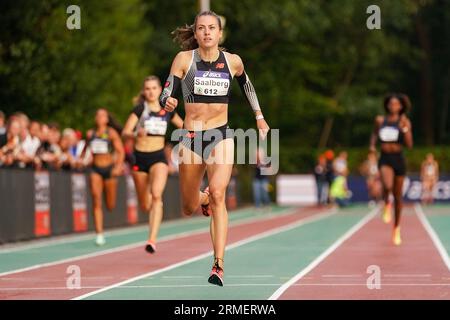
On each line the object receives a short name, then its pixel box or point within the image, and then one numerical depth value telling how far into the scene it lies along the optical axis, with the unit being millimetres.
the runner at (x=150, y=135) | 16719
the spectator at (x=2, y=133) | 19656
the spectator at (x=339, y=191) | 43312
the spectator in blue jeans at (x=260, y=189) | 38906
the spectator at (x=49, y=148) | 22150
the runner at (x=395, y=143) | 18906
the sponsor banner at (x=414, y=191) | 48812
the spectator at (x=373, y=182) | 46594
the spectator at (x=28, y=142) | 20828
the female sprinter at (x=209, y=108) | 11242
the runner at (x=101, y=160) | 19875
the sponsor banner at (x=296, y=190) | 48375
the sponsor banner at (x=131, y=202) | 28391
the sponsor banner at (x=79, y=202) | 24062
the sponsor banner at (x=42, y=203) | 21547
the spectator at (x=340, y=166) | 44781
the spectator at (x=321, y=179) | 44656
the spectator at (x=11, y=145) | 20062
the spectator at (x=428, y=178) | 46641
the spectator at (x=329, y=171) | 44825
